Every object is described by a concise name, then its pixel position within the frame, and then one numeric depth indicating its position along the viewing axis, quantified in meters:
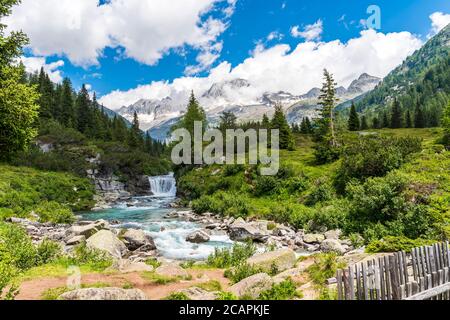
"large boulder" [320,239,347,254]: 20.14
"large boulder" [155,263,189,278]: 13.88
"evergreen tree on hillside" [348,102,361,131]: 98.06
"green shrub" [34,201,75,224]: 33.03
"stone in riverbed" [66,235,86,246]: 22.55
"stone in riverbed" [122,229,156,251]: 23.50
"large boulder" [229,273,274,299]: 10.75
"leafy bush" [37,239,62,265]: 15.80
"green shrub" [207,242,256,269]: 17.11
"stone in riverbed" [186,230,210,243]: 26.19
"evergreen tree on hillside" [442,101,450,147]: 41.21
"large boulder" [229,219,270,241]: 25.98
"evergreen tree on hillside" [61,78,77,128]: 97.16
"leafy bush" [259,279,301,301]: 10.41
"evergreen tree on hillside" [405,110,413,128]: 107.75
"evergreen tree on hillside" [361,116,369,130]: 117.05
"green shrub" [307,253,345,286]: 12.29
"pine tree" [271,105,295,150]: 63.14
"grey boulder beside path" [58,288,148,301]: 9.02
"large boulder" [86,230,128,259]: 20.16
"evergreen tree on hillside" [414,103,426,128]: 105.94
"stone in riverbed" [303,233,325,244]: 23.45
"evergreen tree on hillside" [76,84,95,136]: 100.15
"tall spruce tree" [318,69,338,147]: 48.41
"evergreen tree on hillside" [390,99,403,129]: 105.94
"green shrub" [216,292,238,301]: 9.60
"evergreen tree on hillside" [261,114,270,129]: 74.02
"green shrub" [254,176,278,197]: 39.16
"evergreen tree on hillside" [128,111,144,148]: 99.69
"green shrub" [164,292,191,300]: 10.31
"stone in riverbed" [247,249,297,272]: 15.05
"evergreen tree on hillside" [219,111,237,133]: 82.70
